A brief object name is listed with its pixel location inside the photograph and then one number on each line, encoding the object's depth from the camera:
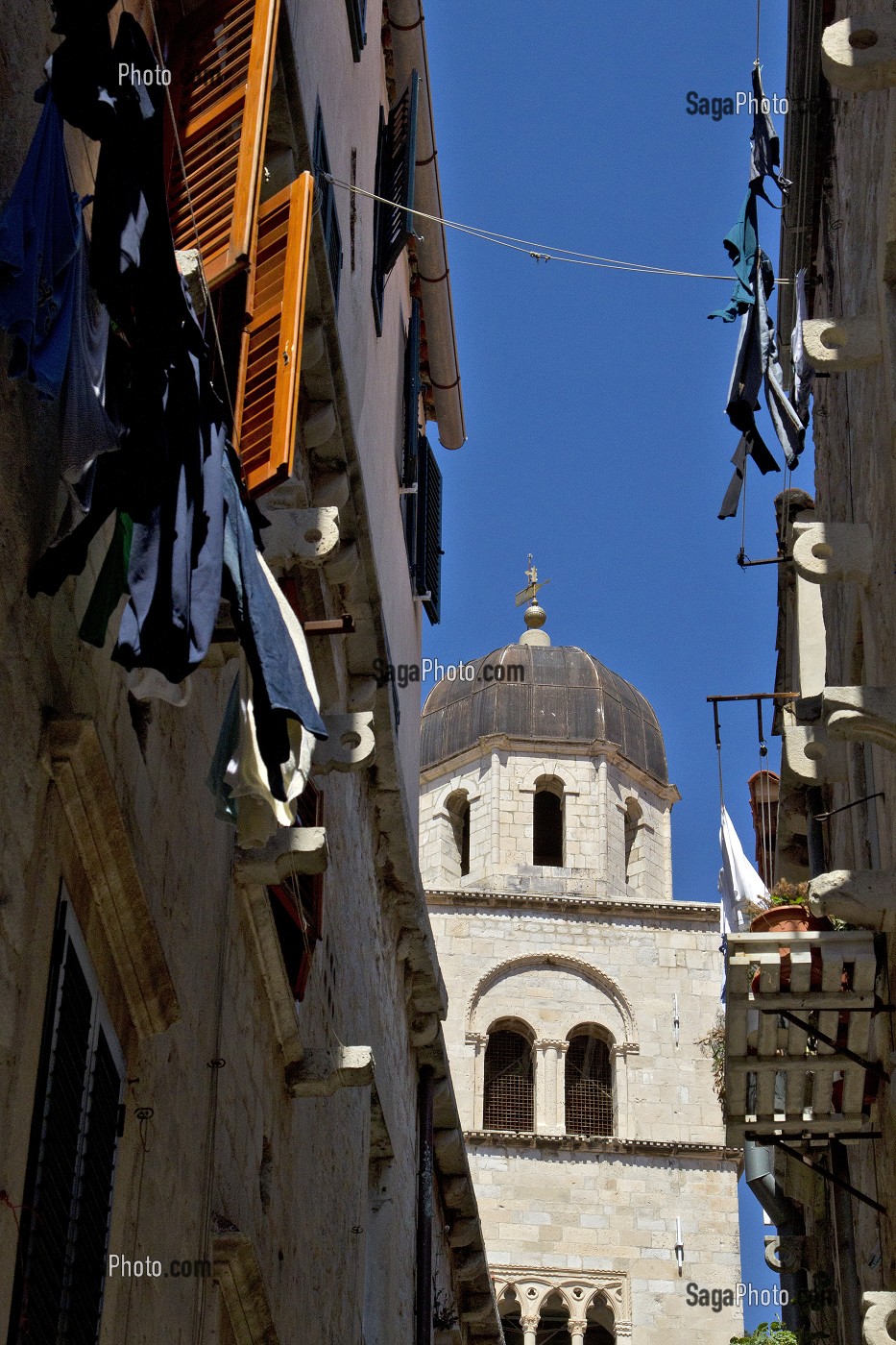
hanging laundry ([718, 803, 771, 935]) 15.33
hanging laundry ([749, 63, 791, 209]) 13.18
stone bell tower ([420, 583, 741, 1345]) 32.75
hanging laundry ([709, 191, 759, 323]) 13.12
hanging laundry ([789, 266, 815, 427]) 12.90
